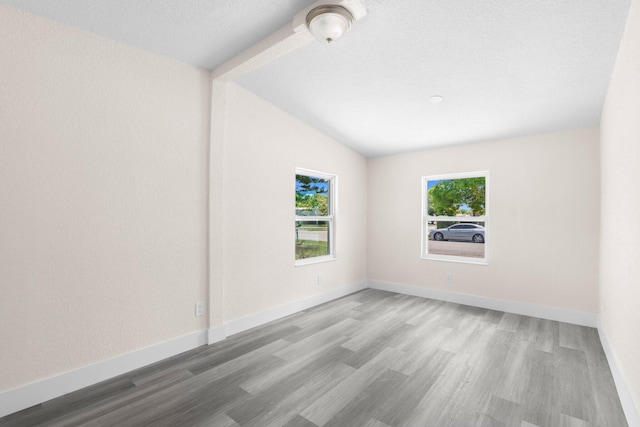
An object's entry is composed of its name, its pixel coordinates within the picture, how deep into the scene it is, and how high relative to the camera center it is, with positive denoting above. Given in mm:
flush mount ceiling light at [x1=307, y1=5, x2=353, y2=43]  1786 +1264
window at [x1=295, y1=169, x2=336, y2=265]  3930 -17
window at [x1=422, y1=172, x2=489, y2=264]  4047 -21
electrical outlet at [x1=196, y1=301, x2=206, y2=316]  2683 -898
